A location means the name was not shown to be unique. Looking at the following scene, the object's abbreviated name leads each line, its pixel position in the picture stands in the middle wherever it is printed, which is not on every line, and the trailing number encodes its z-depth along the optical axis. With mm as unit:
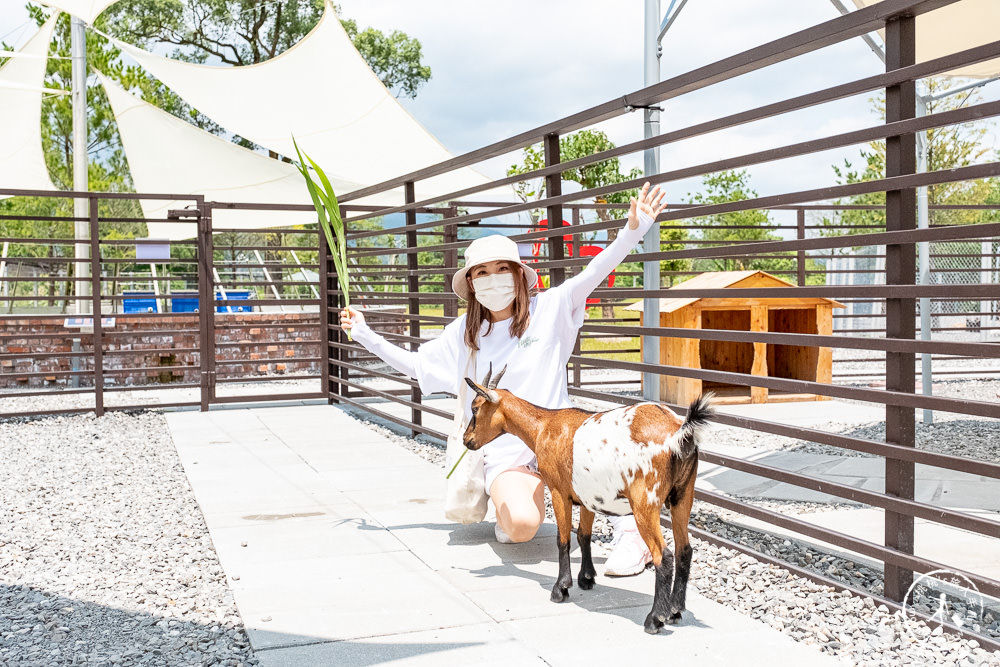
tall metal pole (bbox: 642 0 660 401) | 5184
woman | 3953
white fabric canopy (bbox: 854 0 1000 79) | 8133
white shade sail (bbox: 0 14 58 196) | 16703
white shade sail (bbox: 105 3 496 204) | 17594
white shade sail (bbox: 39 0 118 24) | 15250
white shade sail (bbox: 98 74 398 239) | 18000
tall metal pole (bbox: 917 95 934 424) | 7059
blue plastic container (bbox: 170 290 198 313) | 16230
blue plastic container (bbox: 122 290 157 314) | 16625
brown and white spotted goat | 3006
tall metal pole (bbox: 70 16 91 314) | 15461
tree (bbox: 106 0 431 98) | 31531
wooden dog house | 9430
